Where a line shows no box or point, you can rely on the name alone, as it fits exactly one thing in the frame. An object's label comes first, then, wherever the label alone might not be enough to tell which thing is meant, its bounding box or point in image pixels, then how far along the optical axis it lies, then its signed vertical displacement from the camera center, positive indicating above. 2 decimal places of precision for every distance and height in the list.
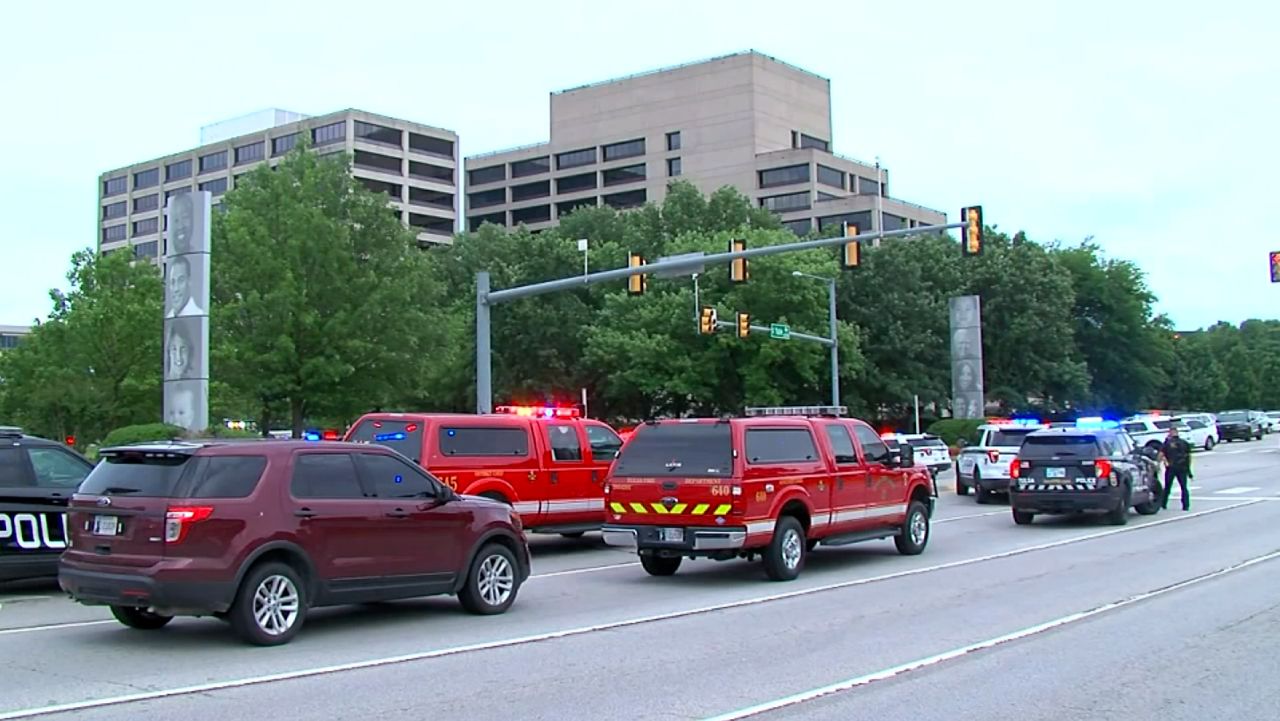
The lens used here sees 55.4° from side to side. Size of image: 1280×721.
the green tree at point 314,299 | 37.31 +4.44
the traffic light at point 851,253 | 26.77 +3.97
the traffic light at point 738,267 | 27.38 +3.79
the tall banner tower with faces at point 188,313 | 27.89 +2.99
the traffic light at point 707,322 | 39.28 +3.67
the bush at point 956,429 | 51.38 +0.08
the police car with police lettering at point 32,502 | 13.30 -0.62
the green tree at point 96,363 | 37.72 +2.61
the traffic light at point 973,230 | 25.72 +4.27
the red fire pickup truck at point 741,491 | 14.50 -0.70
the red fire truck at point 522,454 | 16.53 -0.23
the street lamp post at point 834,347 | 47.88 +3.47
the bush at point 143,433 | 24.87 +0.23
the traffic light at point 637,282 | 28.28 +3.59
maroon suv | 10.02 -0.80
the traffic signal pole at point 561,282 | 27.05 +3.71
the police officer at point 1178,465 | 25.56 -0.79
